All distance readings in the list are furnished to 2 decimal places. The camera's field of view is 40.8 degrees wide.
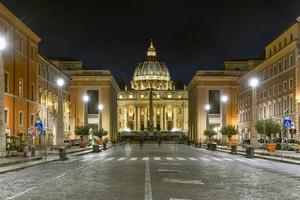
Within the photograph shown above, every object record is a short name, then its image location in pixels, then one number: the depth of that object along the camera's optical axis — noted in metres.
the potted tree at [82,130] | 64.48
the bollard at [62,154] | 28.34
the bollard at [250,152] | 31.83
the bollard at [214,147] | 50.05
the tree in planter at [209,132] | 77.99
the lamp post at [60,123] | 40.53
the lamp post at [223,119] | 72.26
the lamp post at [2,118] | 25.46
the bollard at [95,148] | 44.04
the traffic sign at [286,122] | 31.78
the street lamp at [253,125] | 39.43
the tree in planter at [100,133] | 70.05
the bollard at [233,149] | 39.30
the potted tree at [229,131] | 65.58
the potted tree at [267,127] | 44.24
